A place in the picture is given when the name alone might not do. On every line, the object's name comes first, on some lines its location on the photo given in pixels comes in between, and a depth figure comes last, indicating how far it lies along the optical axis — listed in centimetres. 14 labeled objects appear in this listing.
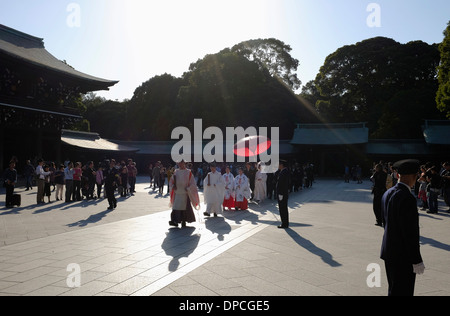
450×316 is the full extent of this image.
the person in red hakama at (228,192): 1301
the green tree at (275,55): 5194
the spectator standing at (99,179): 1628
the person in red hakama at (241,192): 1301
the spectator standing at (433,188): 1185
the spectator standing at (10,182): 1216
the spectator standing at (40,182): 1369
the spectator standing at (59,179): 1528
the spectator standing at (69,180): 1449
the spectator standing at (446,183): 1193
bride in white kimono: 1596
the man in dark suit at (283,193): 909
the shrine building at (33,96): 2133
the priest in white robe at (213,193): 1126
